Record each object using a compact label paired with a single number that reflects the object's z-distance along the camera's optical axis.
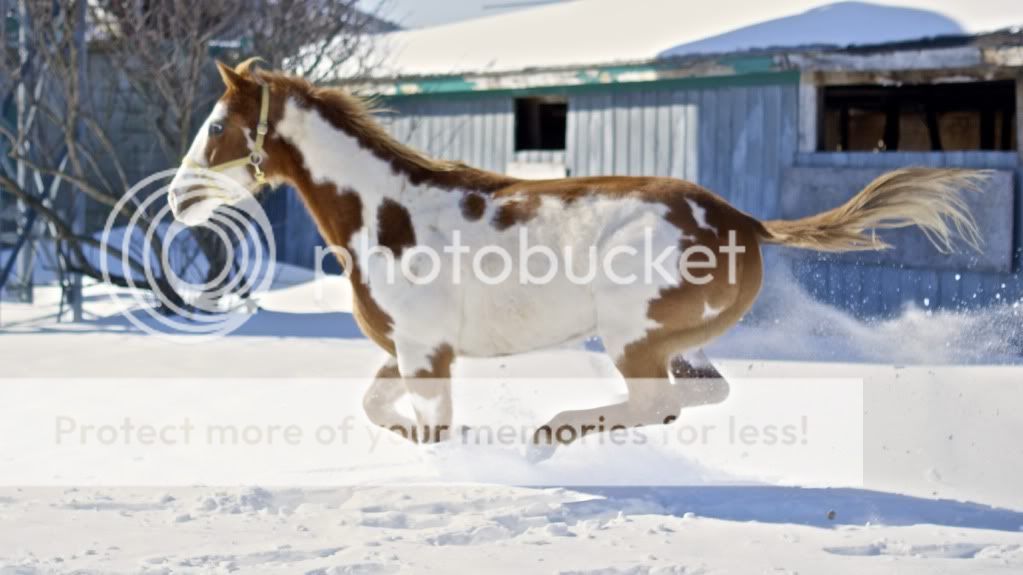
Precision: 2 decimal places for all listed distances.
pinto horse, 4.80
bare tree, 10.27
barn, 8.91
